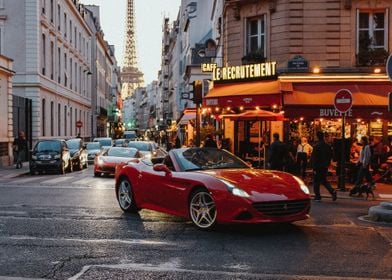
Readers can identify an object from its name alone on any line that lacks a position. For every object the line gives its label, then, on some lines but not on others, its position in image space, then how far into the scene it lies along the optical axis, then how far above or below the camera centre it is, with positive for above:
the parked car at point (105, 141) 42.44 -0.53
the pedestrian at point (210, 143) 23.25 -0.33
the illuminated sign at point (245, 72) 22.17 +2.44
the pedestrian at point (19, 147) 28.91 -0.70
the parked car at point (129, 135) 77.62 -0.17
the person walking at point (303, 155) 19.97 -0.68
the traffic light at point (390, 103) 12.20 +0.66
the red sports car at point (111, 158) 23.77 -0.98
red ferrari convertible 9.28 -0.91
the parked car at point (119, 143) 45.08 -0.69
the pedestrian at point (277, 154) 16.27 -0.52
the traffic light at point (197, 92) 20.42 +1.43
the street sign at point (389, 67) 11.67 +1.33
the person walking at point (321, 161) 14.89 -0.64
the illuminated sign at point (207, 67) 28.13 +3.19
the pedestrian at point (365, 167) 16.16 -0.85
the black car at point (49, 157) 26.50 -1.06
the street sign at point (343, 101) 16.81 +0.96
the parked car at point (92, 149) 38.56 -1.02
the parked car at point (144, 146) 30.18 -0.63
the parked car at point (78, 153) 30.23 -1.00
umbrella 20.33 +0.64
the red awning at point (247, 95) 20.53 +1.39
